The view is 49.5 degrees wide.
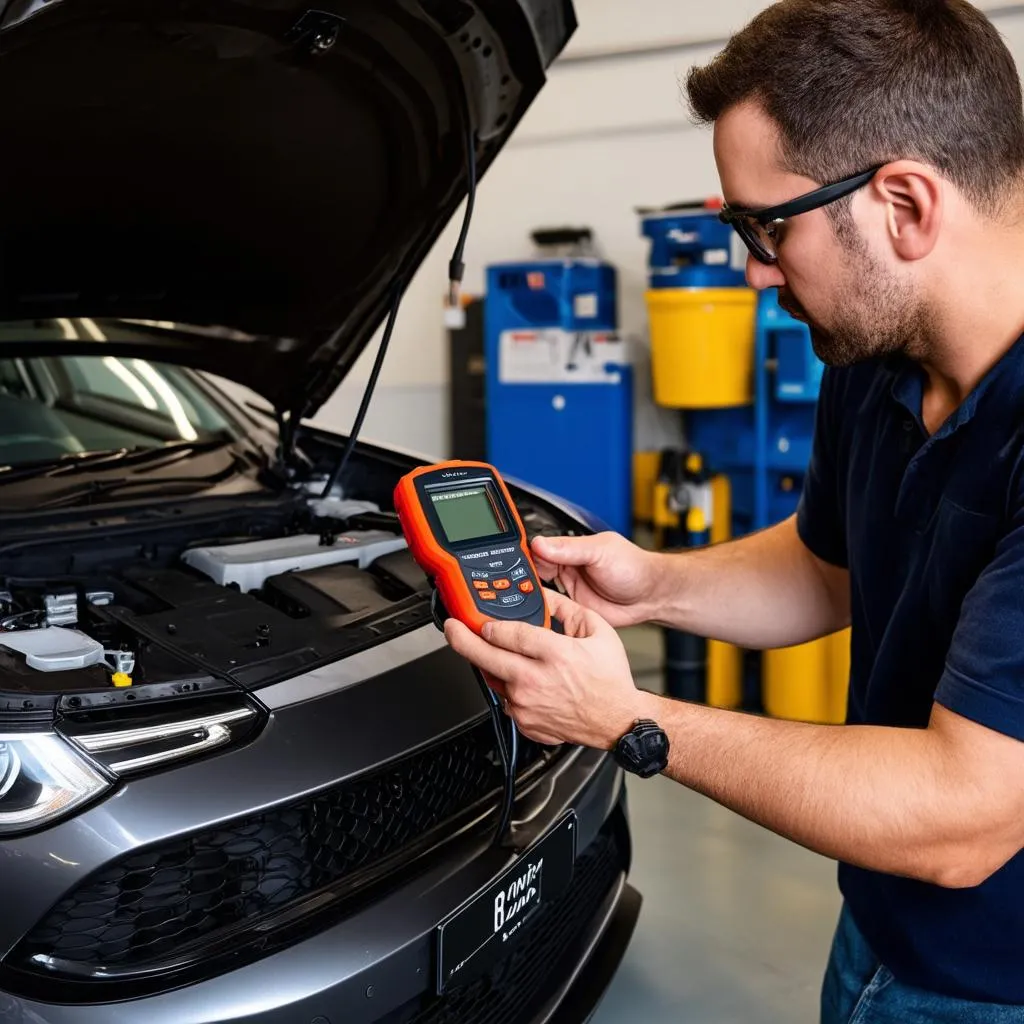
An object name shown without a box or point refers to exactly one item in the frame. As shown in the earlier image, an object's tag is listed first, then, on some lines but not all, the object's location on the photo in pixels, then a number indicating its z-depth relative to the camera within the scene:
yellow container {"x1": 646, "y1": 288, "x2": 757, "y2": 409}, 3.92
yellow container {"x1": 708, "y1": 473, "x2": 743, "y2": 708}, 3.75
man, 1.07
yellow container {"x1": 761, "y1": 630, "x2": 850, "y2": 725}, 3.49
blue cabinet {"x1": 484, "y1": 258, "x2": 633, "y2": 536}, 4.82
